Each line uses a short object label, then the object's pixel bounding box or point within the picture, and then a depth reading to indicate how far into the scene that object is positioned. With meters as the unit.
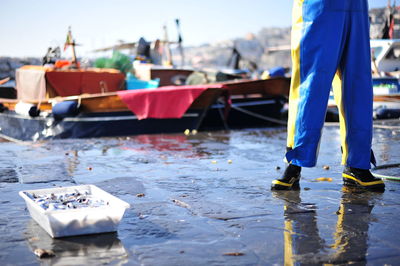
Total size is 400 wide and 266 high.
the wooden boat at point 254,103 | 12.62
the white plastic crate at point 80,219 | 2.57
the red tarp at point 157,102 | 10.13
